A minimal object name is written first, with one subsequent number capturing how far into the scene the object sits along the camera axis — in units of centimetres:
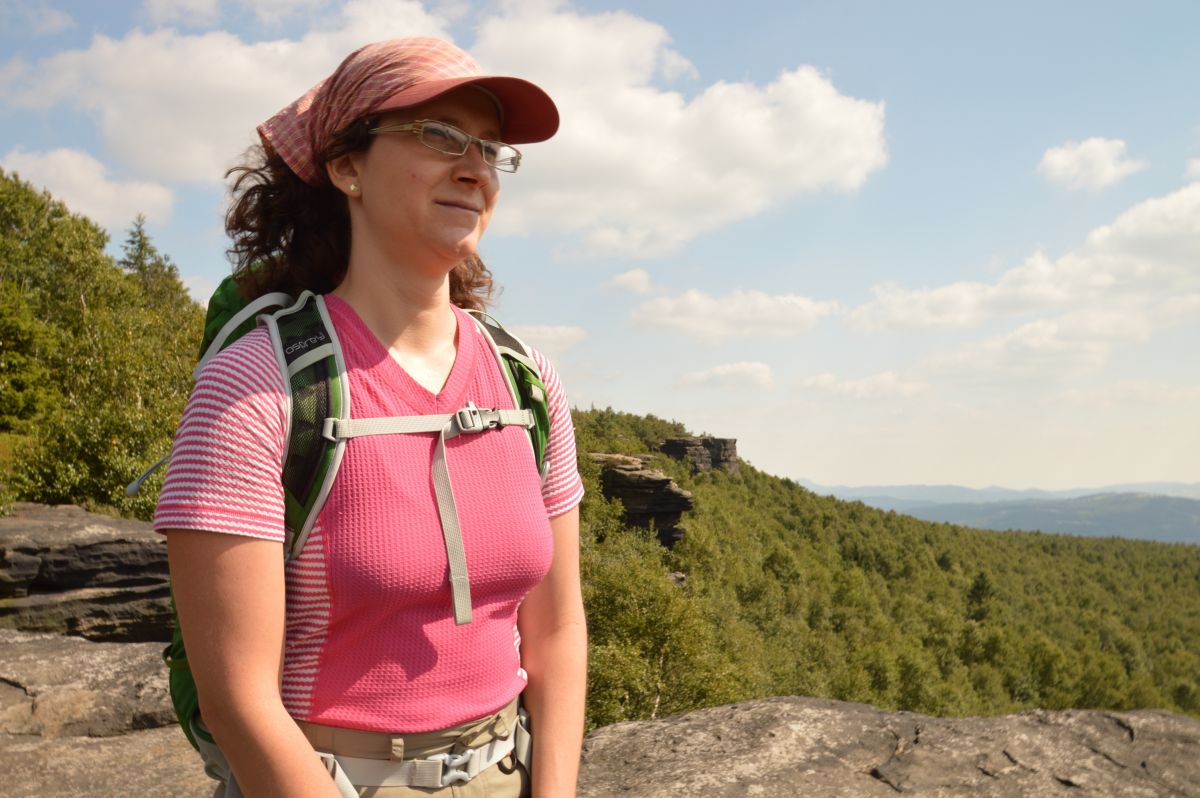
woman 141
